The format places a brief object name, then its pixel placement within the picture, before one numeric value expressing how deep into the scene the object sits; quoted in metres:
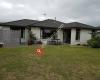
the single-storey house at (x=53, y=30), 12.44
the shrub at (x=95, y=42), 10.44
